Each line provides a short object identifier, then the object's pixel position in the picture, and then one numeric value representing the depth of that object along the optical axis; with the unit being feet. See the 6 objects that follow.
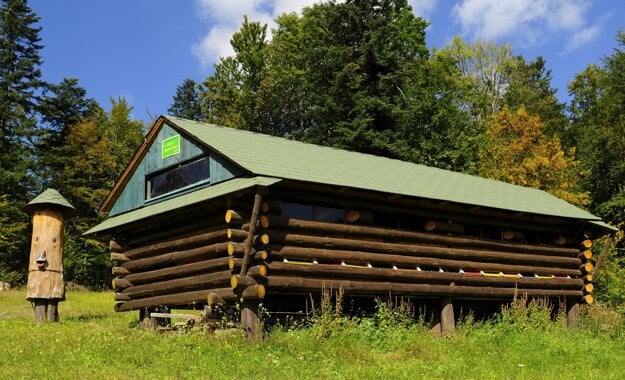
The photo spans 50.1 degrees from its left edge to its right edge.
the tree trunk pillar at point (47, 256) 65.21
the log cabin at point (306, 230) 50.96
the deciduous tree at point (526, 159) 116.78
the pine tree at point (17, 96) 127.85
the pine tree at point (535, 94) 159.12
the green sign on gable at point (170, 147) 61.36
